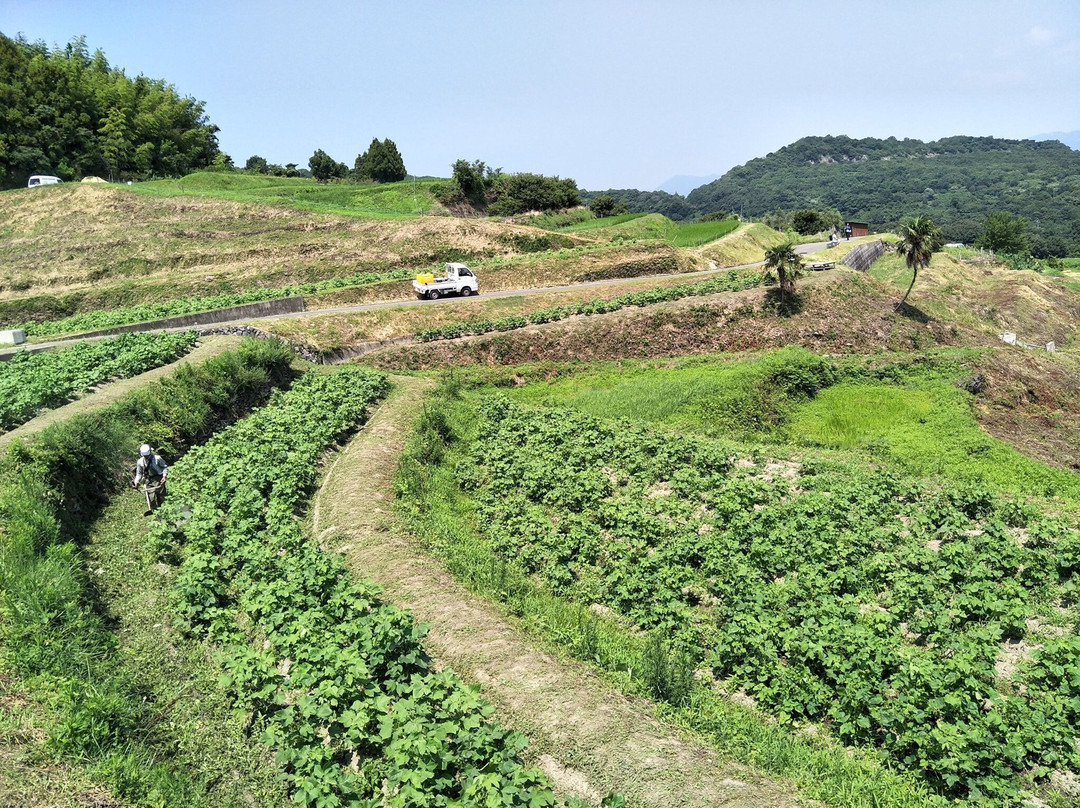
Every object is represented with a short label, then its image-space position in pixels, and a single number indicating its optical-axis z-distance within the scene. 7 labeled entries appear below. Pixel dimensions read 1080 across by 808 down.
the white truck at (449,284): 36.22
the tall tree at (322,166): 87.75
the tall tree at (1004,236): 92.75
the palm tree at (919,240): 37.41
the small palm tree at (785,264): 33.75
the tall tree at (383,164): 82.44
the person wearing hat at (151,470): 13.41
